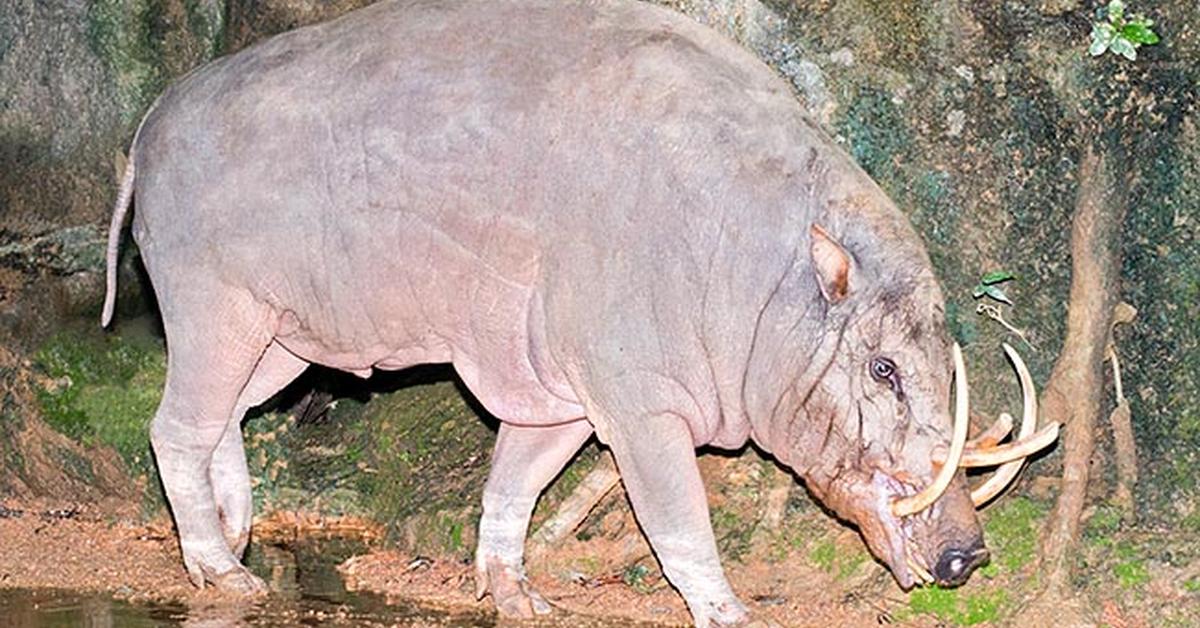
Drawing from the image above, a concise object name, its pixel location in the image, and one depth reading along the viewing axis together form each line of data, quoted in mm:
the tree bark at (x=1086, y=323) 8438
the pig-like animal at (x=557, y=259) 7660
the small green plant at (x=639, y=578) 8797
